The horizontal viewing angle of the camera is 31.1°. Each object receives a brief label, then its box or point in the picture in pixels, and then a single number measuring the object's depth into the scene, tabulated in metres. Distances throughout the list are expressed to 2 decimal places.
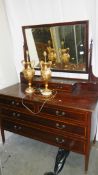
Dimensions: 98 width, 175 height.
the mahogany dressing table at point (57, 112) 1.60
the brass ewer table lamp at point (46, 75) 1.86
